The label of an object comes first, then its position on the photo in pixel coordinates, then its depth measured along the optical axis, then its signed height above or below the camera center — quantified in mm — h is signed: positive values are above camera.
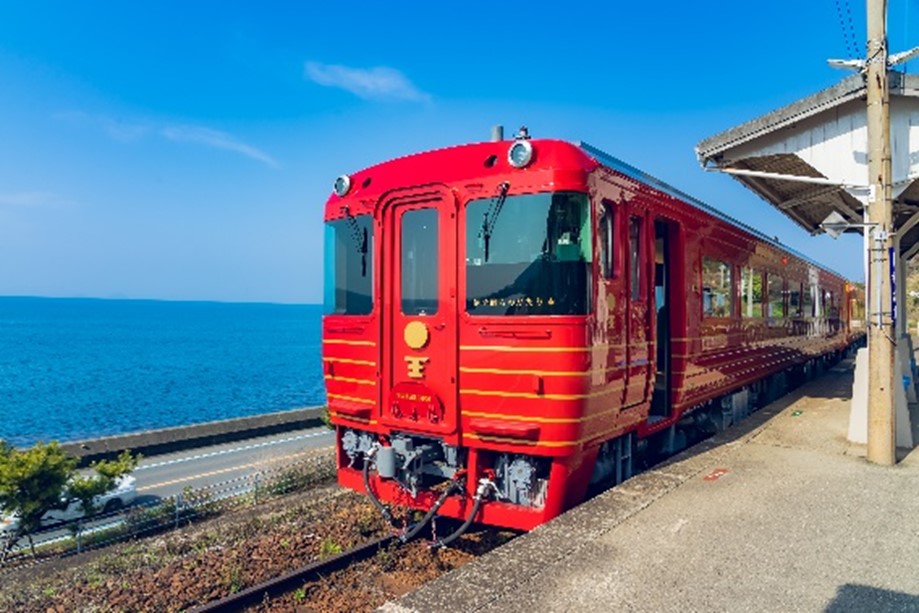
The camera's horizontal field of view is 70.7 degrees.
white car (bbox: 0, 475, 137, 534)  13695 -4396
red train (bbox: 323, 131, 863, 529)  5207 -119
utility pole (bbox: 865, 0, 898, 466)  7180 +804
